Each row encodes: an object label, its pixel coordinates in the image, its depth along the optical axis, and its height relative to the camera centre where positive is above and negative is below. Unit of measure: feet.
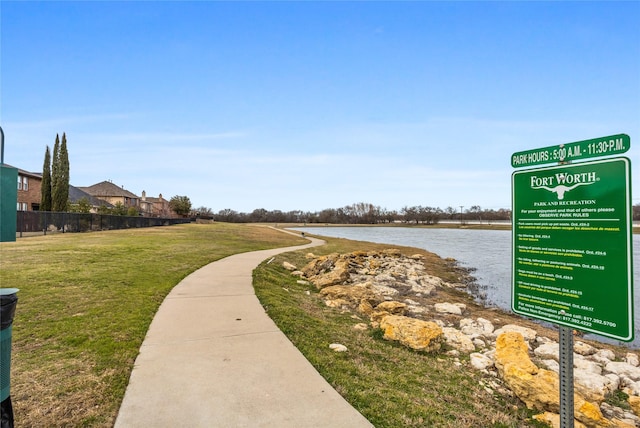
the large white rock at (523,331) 25.15 -8.10
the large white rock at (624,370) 19.72 -8.47
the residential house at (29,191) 126.31 +9.61
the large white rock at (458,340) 21.19 -7.51
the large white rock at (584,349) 23.95 -8.65
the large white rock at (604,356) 22.39 -8.70
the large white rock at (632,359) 22.42 -8.76
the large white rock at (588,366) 19.71 -8.20
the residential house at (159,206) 326.98 +12.47
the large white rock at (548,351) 21.49 -8.09
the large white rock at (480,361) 17.78 -7.22
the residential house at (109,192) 247.70 +17.70
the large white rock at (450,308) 34.08 -8.60
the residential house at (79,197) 183.52 +10.78
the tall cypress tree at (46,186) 135.54 +11.82
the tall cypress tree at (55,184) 137.59 +12.86
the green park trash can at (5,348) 8.32 -3.14
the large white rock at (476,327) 26.08 -8.19
